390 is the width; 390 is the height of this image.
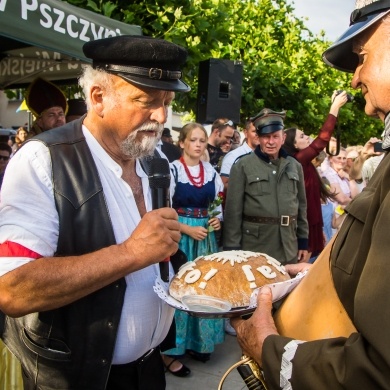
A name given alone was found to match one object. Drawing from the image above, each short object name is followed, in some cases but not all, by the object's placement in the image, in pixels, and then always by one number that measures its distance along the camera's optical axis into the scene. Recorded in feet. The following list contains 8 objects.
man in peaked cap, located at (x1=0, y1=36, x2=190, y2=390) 4.93
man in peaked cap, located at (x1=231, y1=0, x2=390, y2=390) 3.25
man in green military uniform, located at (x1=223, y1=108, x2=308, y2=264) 15.07
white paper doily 5.29
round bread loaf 5.98
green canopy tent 10.55
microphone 6.21
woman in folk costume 14.62
